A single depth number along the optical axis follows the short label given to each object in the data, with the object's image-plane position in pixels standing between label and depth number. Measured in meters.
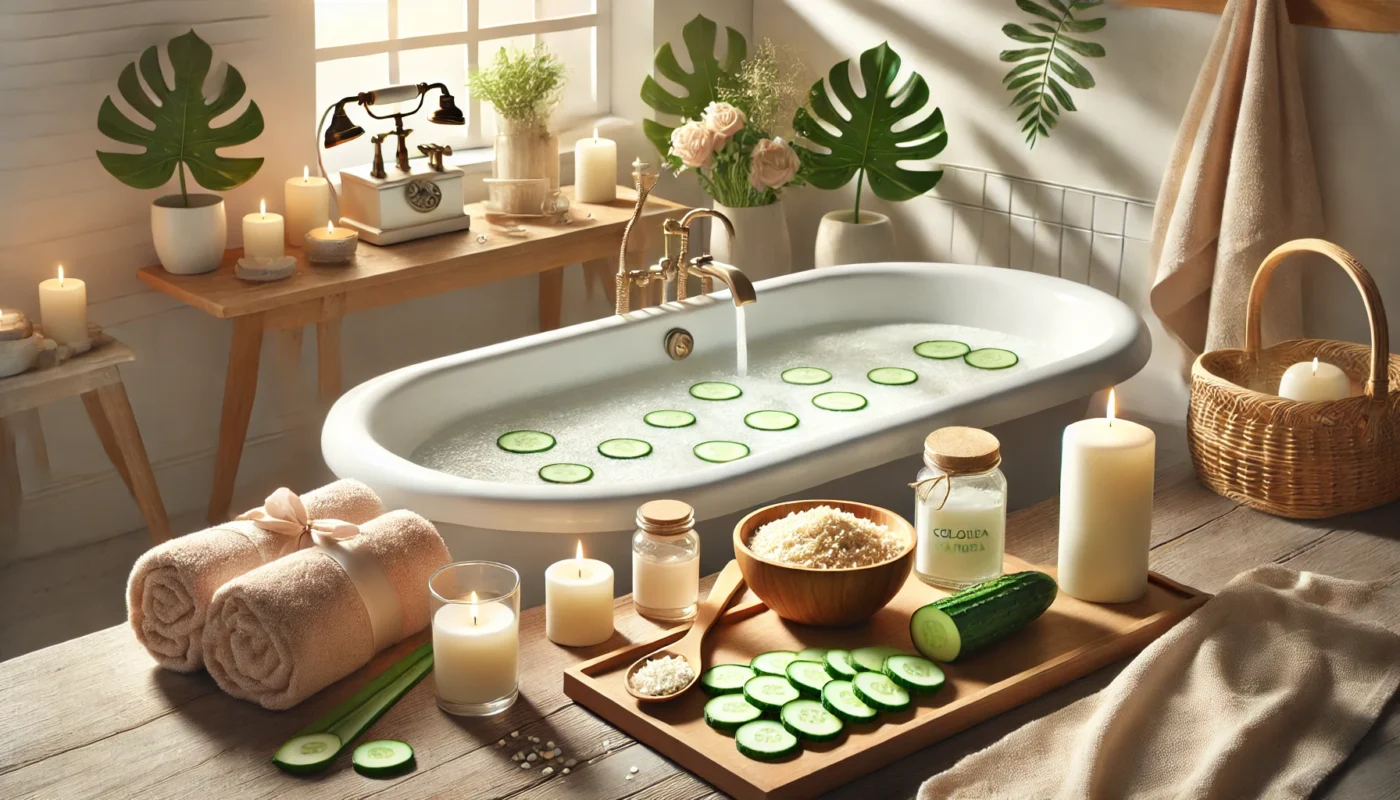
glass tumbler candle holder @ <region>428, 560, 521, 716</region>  1.75
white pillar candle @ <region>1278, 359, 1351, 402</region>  2.43
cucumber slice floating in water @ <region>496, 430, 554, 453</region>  2.93
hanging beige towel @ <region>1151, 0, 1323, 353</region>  3.20
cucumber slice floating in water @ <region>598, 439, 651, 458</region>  2.94
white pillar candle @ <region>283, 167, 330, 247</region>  3.46
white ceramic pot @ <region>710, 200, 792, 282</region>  3.95
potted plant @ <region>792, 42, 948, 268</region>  3.87
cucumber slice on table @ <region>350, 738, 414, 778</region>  1.66
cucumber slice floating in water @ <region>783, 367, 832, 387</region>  3.36
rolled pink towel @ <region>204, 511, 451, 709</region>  1.75
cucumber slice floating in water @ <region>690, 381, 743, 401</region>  3.25
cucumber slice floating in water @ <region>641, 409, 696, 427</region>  3.10
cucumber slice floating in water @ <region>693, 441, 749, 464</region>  2.95
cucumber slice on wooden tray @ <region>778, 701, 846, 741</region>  1.66
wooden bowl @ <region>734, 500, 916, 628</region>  1.82
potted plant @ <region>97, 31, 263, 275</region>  3.14
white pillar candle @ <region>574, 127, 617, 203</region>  3.88
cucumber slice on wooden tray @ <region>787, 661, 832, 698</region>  1.74
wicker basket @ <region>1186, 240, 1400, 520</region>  2.37
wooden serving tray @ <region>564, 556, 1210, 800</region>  1.63
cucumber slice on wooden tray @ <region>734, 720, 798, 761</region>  1.63
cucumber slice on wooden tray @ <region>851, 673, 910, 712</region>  1.73
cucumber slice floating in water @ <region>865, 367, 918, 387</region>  3.35
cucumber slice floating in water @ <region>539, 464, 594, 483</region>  2.82
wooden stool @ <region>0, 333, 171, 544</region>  2.94
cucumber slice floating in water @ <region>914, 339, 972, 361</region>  3.50
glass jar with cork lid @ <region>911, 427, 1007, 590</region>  1.97
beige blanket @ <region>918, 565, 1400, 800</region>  1.62
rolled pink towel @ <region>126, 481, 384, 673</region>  1.81
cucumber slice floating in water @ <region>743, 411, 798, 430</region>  3.12
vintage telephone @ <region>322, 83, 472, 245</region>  3.49
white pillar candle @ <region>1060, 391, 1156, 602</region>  1.92
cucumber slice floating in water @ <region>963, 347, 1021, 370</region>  3.43
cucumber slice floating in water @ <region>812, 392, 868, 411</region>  3.22
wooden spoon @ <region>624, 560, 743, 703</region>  1.81
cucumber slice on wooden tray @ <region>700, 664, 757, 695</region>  1.76
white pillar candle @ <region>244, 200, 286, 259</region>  3.25
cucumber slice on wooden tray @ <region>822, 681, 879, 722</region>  1.70
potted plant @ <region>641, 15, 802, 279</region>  3.84
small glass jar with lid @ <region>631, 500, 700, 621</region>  1.95
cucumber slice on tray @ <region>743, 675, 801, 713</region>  1.71
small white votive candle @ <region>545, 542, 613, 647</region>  1.94
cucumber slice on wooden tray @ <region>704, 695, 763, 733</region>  1.69
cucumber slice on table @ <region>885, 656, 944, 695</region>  1.77
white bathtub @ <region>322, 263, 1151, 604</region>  2.27
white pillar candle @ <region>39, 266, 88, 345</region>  3.00
